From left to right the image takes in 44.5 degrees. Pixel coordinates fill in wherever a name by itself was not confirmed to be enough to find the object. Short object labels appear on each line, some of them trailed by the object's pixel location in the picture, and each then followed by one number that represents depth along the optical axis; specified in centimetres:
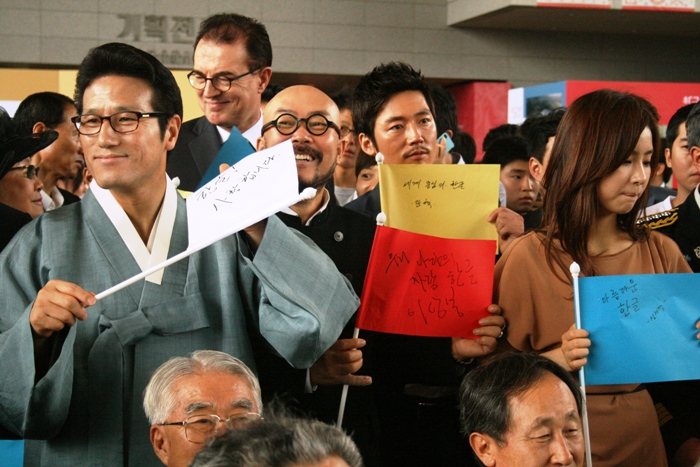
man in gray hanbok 171
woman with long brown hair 204
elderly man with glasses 162
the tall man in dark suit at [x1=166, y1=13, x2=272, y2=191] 291
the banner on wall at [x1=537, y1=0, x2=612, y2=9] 1046
